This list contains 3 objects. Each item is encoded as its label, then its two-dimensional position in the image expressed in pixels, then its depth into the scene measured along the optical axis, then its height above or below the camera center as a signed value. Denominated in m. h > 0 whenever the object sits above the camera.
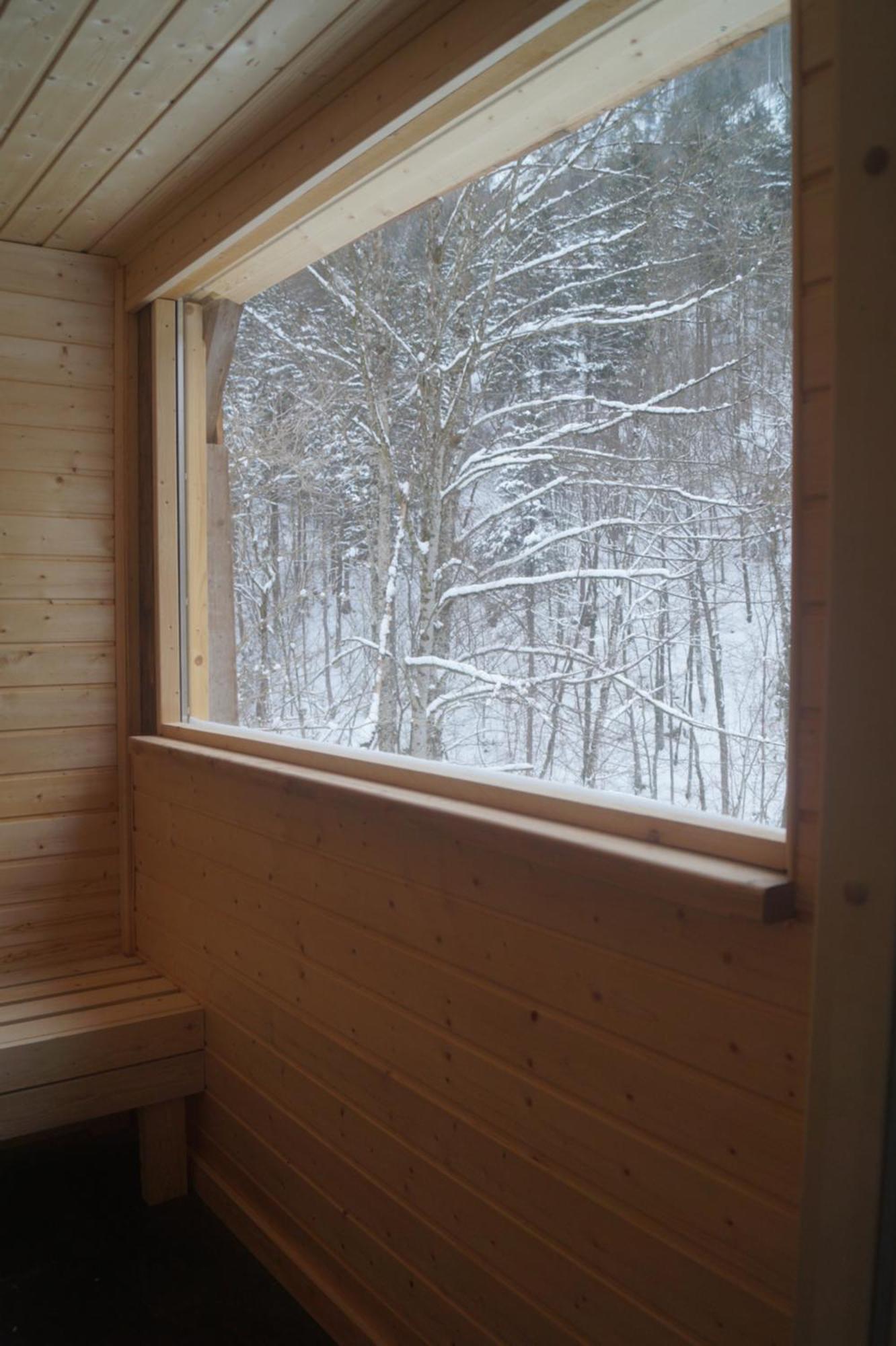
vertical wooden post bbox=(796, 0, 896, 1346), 0.73 -0.07
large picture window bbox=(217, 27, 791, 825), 1.43 +0.23
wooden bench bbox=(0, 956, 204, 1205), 2.53 -1.08
